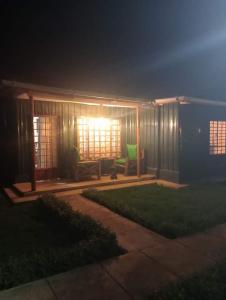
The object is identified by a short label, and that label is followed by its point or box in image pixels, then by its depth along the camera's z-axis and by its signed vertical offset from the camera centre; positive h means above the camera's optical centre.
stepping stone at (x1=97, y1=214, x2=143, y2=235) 3.93 -1.47
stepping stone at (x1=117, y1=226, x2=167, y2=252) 3.34 -1.47
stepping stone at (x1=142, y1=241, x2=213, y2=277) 2.71 -1.47
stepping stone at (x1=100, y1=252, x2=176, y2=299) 2.36 -1.46
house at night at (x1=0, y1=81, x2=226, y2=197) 7.01 +0.15
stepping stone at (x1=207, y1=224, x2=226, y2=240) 3.63 -1.47
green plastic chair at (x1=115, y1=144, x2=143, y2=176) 8.29 -0.80
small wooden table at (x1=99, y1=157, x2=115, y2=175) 8.66 -0.92
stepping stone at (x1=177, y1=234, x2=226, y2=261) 3.05 -1.47
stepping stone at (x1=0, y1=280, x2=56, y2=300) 2.26 -1.46
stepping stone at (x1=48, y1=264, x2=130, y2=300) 2.26 -1.46
